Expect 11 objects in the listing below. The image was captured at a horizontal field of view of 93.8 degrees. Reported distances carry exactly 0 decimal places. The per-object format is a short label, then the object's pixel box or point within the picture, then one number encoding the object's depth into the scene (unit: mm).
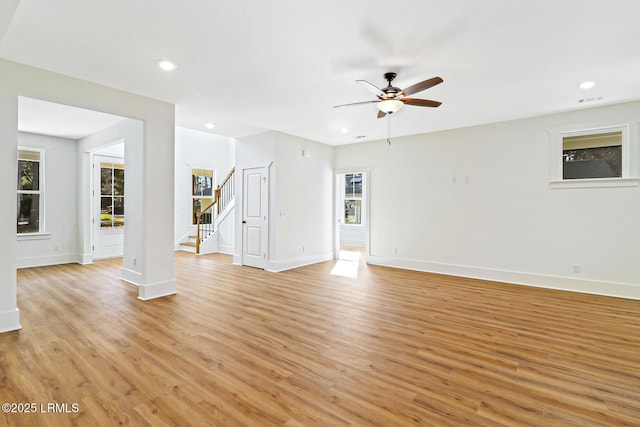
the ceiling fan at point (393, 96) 3191
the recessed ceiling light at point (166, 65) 3125
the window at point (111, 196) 6988
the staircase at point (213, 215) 8633
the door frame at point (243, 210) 6129
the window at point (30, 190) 6098
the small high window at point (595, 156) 4379
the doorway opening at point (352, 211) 9453
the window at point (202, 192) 9234
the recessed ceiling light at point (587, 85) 3668
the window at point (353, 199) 9516
